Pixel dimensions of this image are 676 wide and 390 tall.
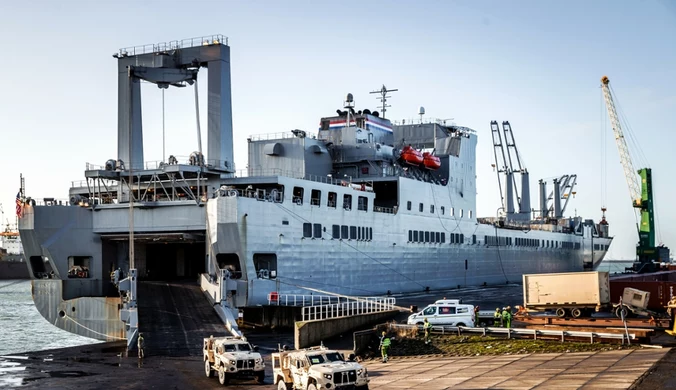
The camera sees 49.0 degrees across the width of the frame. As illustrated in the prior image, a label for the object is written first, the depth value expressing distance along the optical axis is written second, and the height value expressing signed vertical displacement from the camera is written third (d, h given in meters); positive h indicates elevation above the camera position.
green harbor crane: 108.06 +3.03
